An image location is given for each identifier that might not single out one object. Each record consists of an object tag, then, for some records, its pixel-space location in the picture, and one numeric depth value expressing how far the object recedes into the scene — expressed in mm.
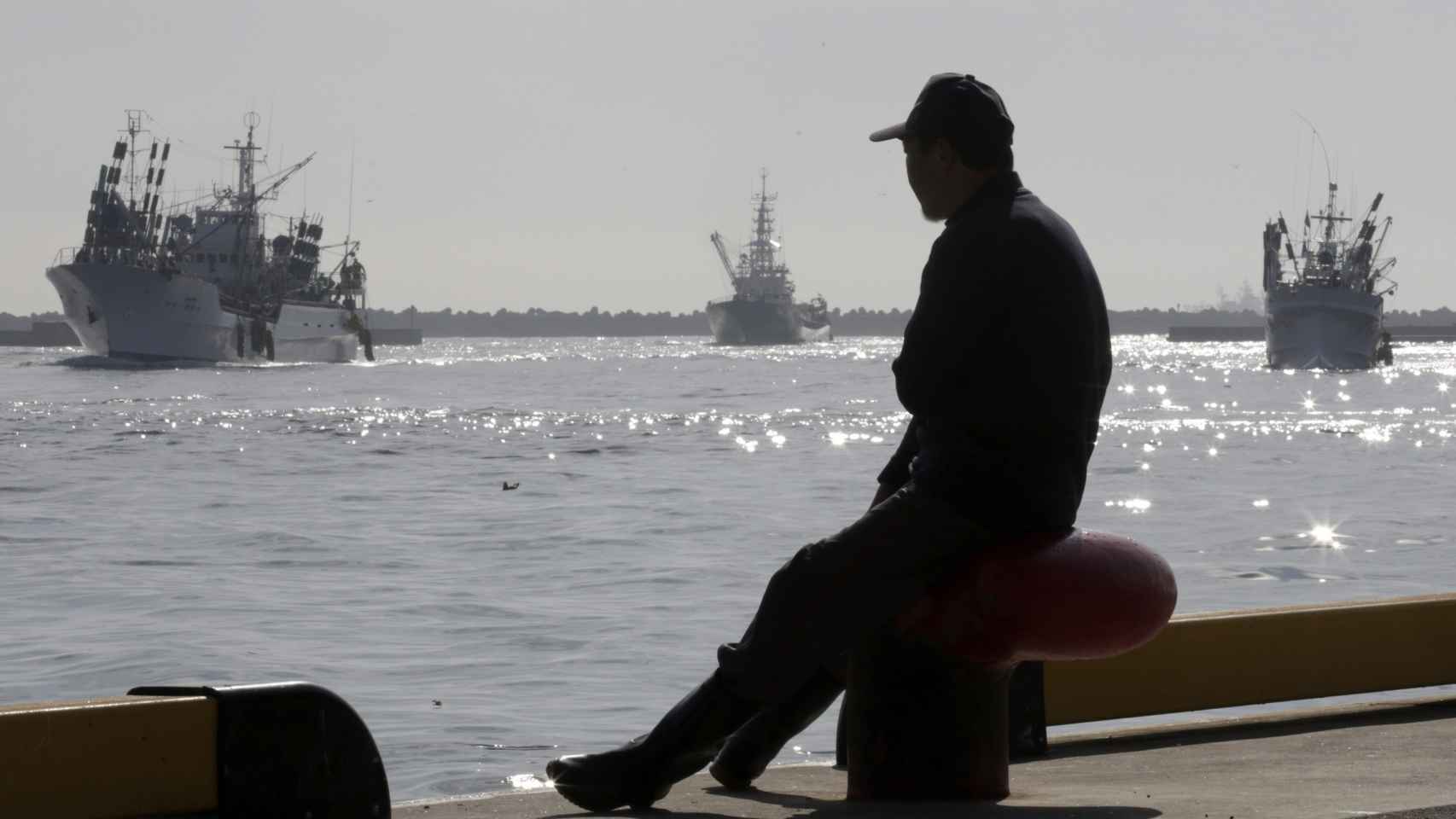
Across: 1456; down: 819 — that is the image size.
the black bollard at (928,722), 7492
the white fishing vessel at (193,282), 178000
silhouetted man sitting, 7312
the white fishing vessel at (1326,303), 179625
